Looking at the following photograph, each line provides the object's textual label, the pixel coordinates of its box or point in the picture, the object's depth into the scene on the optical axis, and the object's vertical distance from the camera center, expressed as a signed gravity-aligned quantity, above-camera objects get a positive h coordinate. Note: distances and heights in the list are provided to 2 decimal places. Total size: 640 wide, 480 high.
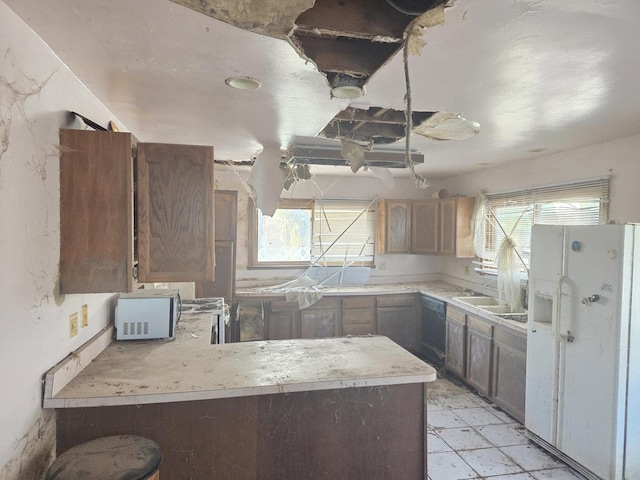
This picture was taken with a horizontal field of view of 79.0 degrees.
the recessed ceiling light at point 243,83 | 1.73 +0.66
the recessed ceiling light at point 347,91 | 1.68 +0.62
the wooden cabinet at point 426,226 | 4.46 +0.04
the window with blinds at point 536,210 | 3.08 +0.19
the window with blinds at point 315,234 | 4.92 -0.07
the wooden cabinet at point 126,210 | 1.65 +0.07
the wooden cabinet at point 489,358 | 3.15 -1.15
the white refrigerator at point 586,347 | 2.26 -0.74
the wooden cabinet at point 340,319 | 4.35 -1.04
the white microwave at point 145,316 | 2.38 -0.56
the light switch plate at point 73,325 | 1.76 -0.46
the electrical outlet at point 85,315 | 1.92 -0.45
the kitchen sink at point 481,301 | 4.12 -0.75
